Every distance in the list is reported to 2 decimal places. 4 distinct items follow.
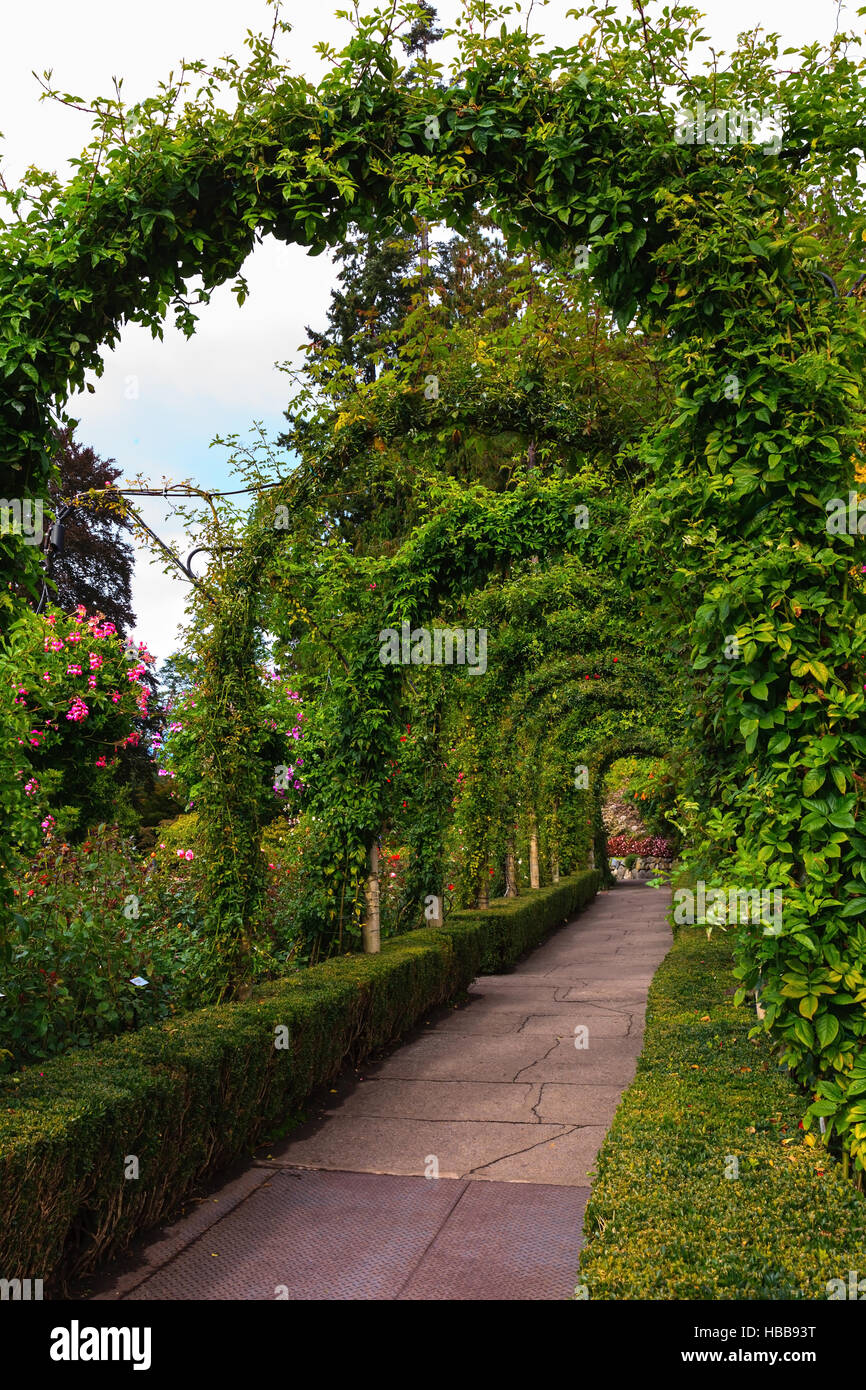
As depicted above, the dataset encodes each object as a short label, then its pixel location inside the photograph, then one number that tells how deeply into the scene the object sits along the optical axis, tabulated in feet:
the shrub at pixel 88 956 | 14.15
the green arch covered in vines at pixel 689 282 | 9.53
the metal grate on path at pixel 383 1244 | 11.09
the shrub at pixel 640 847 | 107.96
